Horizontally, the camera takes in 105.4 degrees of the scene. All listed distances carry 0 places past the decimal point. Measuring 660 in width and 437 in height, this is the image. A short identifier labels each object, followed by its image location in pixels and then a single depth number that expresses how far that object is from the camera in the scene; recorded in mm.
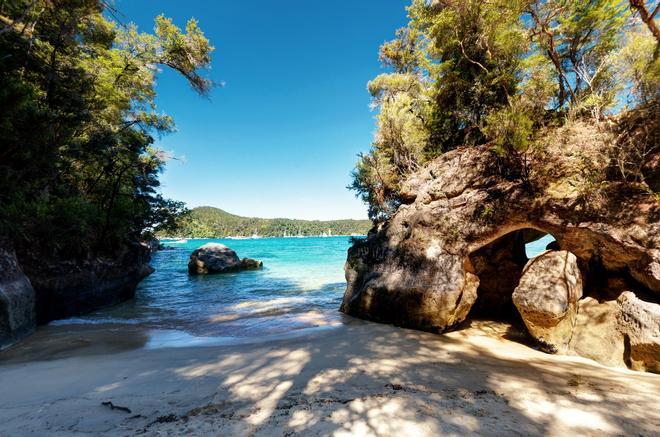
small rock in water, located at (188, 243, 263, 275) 22297
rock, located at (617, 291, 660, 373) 4293
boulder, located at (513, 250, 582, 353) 5348
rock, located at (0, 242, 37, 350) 5562
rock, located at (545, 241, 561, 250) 6515
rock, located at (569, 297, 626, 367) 4802
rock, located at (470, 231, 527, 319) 7770
